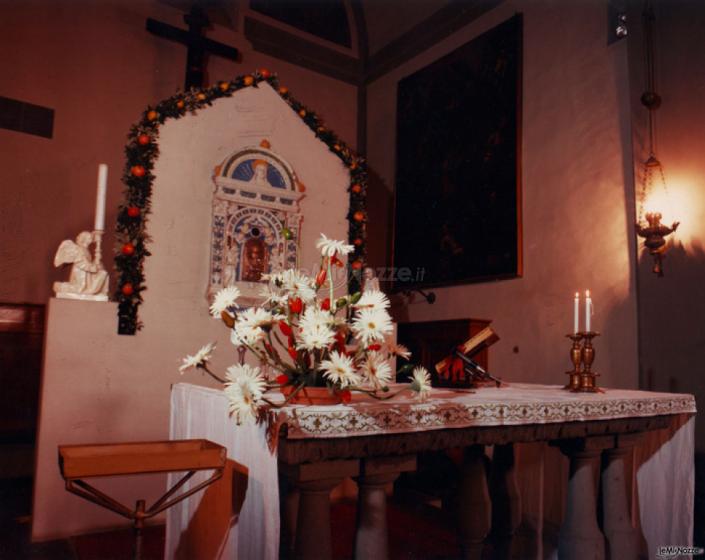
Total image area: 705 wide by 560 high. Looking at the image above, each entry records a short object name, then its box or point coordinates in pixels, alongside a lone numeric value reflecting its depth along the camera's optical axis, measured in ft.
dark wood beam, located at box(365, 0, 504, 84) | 22.65
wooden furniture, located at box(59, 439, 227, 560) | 6.90
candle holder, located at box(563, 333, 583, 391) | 10.05
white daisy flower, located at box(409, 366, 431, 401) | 7.04
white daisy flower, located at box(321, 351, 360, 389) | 6.45
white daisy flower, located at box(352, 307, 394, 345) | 6.66
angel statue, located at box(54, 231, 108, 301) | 14.35
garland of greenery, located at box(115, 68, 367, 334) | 14.71
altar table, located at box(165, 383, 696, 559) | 6.61
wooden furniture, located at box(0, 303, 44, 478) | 19.08
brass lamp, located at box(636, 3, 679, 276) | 14.48
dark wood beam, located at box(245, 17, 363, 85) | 25.62
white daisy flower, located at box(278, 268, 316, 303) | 7.34
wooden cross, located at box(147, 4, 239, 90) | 22.71
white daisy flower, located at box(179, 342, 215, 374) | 7.19
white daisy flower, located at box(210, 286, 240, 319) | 7.22
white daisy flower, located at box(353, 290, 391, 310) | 7.00
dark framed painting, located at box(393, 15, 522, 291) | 20.51
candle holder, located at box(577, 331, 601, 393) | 9.94
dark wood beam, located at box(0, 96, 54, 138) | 19.85
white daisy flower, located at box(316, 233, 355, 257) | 7.21
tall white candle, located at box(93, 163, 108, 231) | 14.28
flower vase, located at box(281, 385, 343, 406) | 6.91
